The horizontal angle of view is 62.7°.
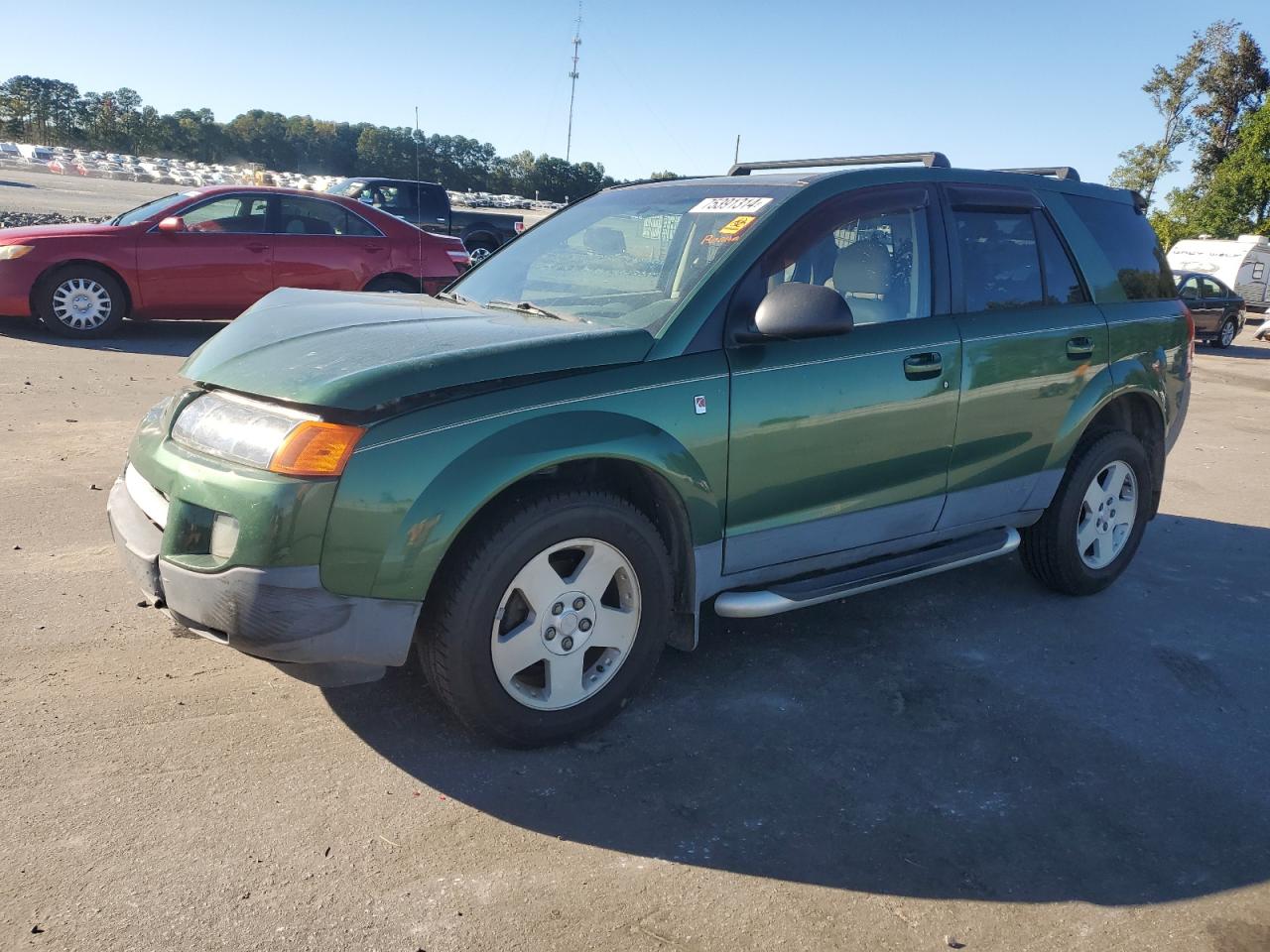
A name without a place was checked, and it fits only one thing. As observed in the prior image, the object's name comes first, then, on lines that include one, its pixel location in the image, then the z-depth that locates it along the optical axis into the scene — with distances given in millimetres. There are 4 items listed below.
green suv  2941
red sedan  10086
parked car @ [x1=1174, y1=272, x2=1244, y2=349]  20594
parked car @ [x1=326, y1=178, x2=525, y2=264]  18547
